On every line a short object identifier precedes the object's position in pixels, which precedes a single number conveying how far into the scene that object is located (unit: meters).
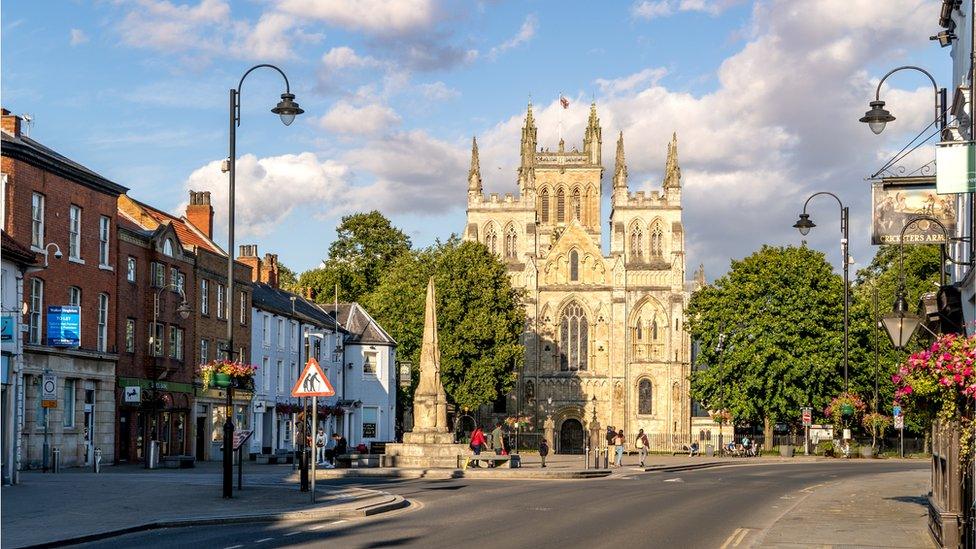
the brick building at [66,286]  38.78
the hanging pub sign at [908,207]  22.56
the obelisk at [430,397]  47.47
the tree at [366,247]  109.00
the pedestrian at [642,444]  53.75
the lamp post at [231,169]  25.88
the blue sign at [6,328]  29.35
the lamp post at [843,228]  41.22
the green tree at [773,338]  75.25
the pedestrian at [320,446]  45.64
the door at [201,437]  55.47
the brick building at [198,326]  52.22
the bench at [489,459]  46.38
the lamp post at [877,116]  27.03
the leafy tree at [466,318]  85.31
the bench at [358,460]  46.75
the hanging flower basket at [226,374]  28.06
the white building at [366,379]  78.62
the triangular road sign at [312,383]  25.05
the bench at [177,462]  43.31
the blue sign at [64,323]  39.03
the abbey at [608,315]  106.19
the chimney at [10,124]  40.19
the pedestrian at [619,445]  53.03
